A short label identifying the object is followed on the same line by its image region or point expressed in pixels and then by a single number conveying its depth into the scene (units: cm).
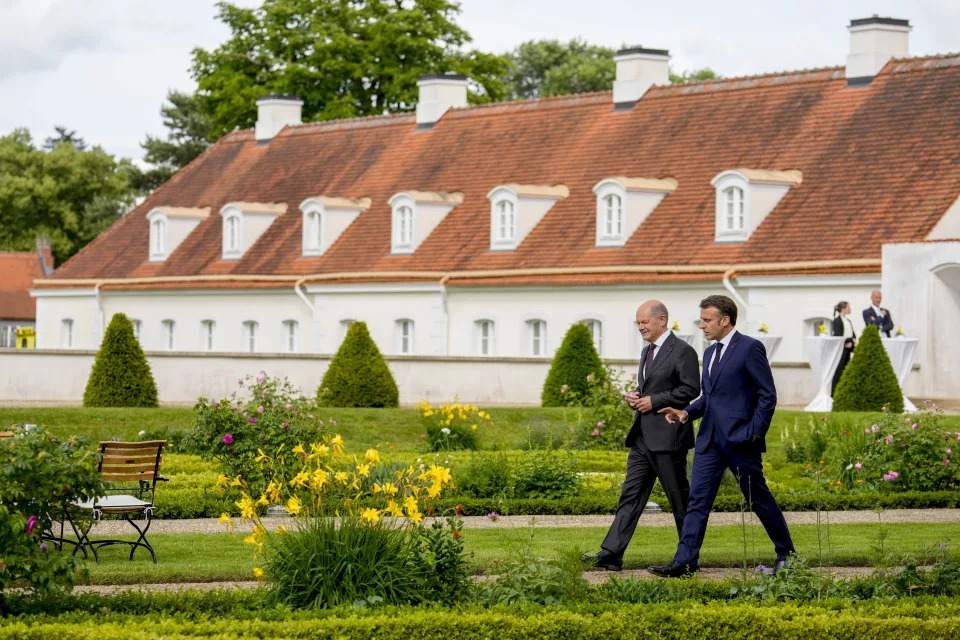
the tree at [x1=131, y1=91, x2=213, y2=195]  7188
